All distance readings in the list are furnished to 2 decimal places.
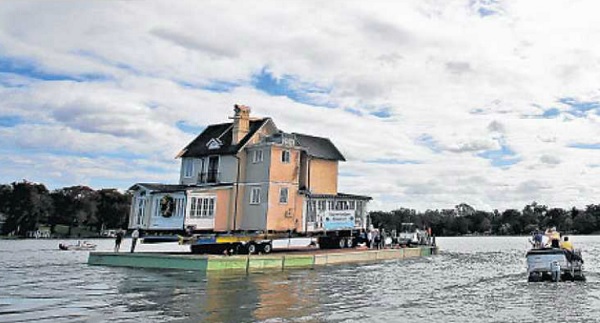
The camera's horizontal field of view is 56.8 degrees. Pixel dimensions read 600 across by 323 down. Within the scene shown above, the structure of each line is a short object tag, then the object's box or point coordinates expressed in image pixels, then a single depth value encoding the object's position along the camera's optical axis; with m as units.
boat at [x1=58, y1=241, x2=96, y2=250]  60.79
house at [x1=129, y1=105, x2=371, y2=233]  38.06
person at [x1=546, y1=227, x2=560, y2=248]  28.47
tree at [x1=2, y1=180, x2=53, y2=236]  98.31
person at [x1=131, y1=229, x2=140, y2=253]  36.80
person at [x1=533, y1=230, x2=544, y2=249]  34.69
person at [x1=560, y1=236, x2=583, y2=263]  27.58
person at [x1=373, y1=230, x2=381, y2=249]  47.28
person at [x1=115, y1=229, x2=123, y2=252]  39.31
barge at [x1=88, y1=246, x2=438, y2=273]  31.27
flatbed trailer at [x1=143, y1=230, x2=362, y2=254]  35.81
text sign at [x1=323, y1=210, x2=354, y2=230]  44.78
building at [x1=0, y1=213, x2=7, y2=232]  110.39
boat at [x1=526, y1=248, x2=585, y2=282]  27.23
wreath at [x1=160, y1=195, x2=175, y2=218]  37.22
